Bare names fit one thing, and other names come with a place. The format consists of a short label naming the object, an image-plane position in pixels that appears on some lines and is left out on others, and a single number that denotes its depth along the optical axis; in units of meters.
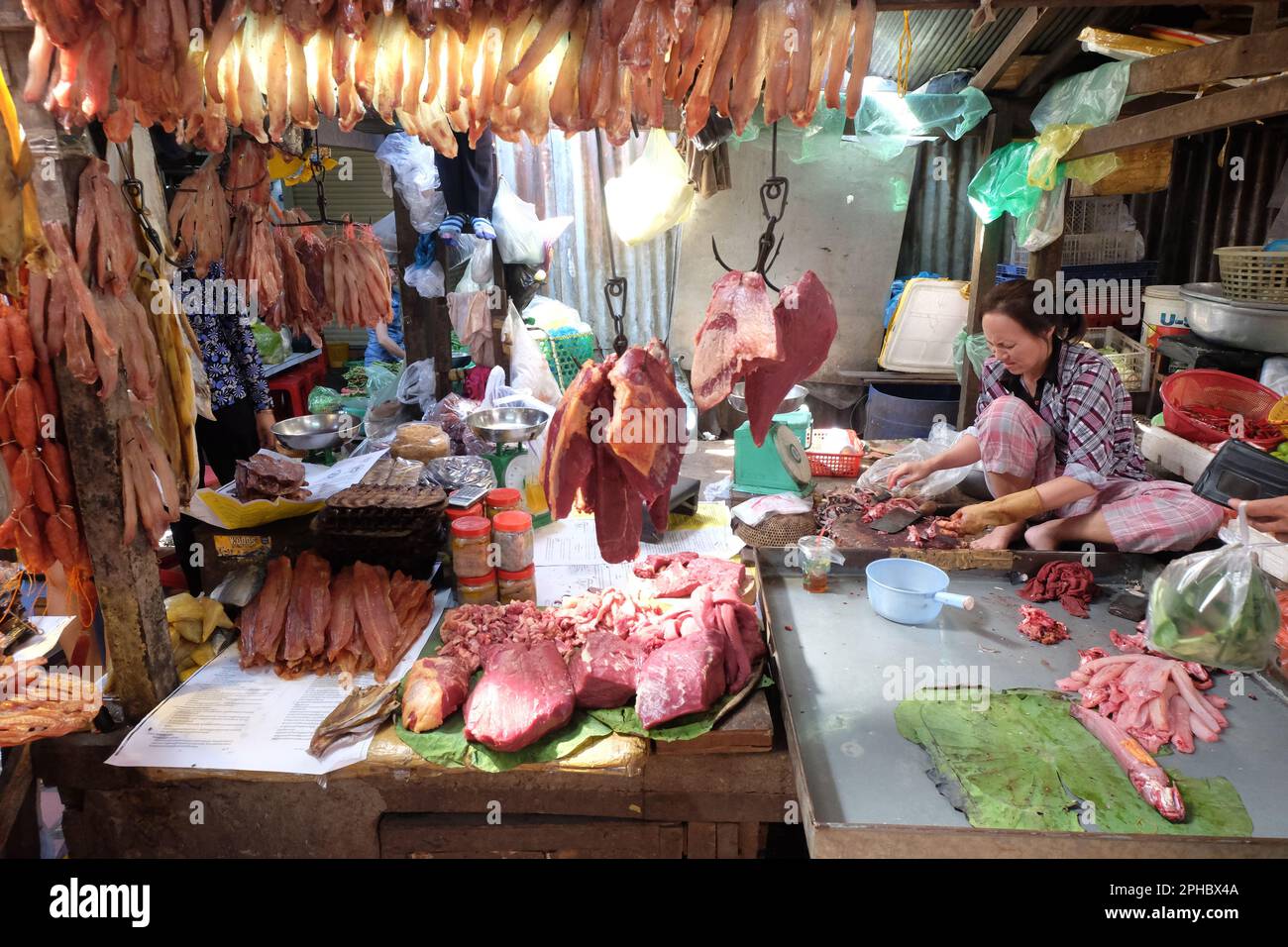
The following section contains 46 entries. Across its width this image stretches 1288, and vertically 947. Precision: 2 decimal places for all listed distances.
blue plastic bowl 3.12
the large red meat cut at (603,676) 2.82
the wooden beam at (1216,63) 2.82
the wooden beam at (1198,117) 2.90
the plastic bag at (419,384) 6.34
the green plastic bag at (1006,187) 5.13
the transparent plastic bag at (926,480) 4.55
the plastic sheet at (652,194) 5.26
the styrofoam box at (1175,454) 4.79
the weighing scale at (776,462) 4.34
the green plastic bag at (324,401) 8.14
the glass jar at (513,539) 3.50
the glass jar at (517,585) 3.57
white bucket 5.71
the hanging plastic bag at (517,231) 6.35
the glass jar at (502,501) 3.78
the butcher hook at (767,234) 2.28
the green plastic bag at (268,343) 8.80
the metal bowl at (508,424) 4.18
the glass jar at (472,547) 3.45
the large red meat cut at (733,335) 2.45
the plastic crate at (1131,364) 6.05
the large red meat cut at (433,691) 2.79
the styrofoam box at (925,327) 7.03
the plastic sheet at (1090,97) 4.41
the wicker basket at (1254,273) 4.74
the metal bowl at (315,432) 4.81
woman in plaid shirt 3.76
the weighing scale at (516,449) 4.20
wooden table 2.71
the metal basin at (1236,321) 4.80
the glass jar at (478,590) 3.53
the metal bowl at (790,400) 4.90
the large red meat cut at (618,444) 2.36
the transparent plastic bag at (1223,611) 2.58
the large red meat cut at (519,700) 2.67
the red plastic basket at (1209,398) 4.91
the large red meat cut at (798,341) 2.54
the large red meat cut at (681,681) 2.66
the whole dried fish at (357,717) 2.71
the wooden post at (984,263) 5.58
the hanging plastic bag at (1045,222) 5.02
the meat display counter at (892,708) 2.11
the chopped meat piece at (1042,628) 3.07
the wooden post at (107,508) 2.45
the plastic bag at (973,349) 5.77
